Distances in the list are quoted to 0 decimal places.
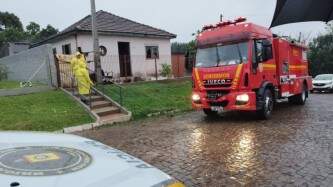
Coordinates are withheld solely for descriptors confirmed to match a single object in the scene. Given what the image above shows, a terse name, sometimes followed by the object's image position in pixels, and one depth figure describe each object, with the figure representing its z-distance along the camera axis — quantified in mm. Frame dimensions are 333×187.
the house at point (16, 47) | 38875
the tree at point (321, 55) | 38031
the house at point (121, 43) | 22609
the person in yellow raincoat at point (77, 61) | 14992
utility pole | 17625
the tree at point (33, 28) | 60875
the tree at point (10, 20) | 62344
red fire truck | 11852
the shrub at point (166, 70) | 25047
